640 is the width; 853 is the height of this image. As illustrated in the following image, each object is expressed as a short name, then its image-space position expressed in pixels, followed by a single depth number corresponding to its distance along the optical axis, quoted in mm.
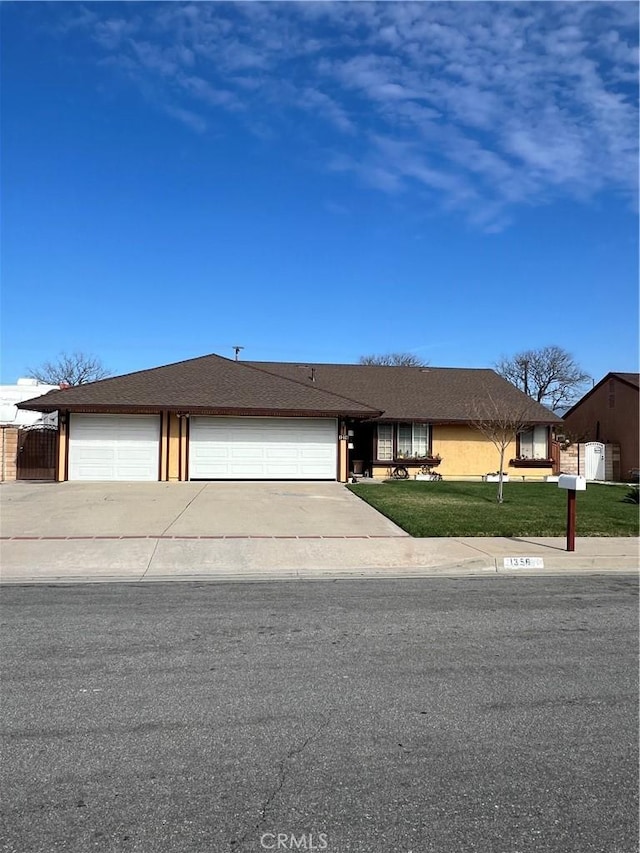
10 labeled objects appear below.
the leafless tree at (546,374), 64812
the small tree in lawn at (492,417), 24070
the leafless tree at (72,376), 61500
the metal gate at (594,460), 31281
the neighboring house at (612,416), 32031
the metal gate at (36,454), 23875
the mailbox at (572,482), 10781
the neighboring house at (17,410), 30781
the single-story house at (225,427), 23375
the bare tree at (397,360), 71188
